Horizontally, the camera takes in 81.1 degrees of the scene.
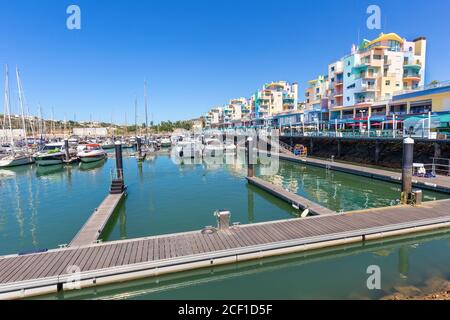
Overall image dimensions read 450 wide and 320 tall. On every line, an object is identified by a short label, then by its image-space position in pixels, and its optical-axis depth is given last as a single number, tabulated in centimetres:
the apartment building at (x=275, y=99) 9494
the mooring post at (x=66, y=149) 3934
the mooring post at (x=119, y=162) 2050
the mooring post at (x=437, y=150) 2233
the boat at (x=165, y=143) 7198
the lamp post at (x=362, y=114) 4420
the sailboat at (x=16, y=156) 3700
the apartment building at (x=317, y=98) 5972
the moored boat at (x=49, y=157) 3734
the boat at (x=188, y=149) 4556
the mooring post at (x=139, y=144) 4375
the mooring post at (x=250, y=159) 2217
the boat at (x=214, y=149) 4734
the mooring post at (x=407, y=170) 1342
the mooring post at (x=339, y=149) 3507
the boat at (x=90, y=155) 4009
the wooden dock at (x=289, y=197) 1319
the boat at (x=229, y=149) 4816
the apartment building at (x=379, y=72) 4750
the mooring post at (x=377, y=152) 2867
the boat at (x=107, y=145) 6800
